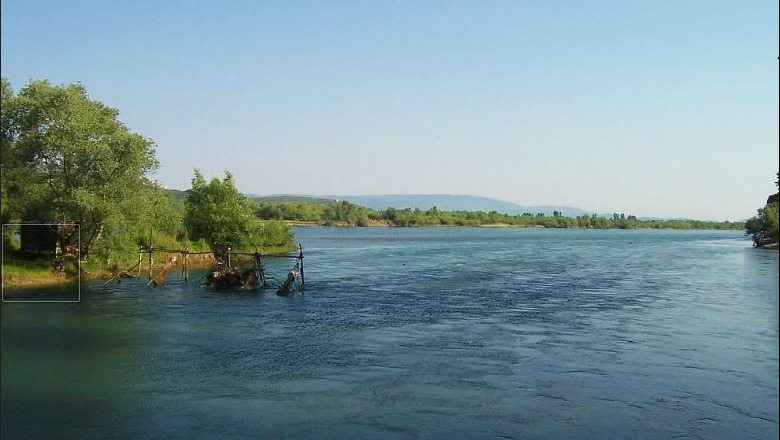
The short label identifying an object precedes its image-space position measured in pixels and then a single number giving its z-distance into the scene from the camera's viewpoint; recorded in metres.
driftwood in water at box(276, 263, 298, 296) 36.50
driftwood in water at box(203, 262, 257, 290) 39.22
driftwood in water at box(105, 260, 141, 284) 39.53
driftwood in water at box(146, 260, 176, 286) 39.34
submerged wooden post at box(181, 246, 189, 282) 42.25
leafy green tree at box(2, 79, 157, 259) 33.28
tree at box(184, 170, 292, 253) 52.31
